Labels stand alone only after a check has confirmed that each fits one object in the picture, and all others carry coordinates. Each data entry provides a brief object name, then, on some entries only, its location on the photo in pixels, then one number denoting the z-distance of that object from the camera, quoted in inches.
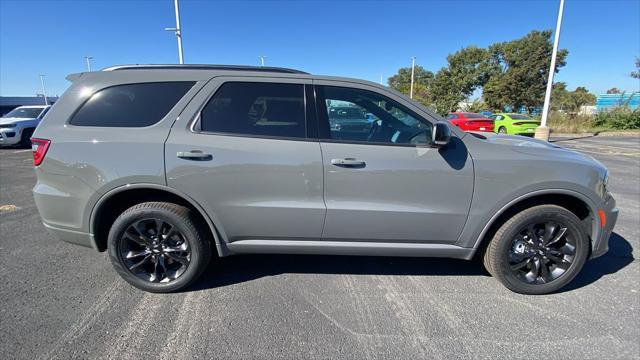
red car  579.5
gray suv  97.5
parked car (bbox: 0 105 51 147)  453.4
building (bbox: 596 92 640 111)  1021.8
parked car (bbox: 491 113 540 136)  618.5
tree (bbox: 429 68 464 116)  1632.6
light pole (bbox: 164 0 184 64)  540.0
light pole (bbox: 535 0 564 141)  503.2
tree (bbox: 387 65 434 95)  2544.3
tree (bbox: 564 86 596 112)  1758.1
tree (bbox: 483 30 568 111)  1373.0
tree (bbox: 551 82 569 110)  1377.5
